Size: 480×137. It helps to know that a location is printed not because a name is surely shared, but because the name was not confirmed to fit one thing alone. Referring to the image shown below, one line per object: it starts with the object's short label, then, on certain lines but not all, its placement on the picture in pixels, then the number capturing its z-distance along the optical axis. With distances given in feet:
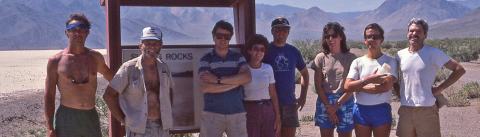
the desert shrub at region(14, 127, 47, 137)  32.17
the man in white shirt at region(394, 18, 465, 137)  14.47
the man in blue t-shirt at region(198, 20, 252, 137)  14.10
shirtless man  14.05
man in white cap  13.29
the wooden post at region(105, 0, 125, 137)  15.52
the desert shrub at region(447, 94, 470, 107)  37.04
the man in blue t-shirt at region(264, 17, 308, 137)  16.24
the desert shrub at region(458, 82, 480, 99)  40.22
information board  16.80
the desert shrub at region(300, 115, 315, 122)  34.42
